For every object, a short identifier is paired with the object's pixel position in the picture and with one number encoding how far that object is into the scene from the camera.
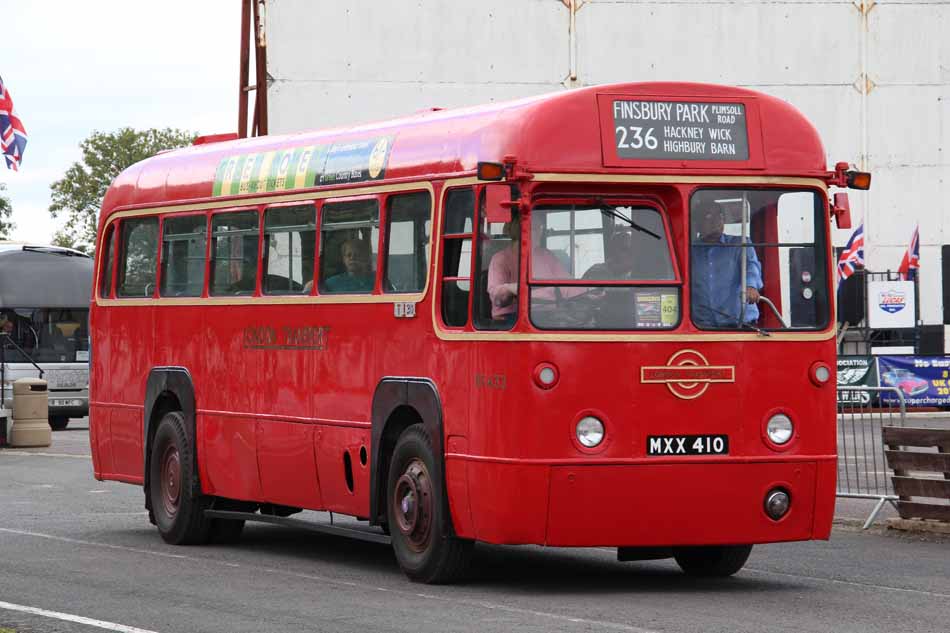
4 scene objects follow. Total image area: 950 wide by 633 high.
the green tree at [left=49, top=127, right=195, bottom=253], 117.75
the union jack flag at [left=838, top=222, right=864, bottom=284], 42.16
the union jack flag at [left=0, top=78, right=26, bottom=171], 34.88
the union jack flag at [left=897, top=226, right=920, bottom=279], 43.75
